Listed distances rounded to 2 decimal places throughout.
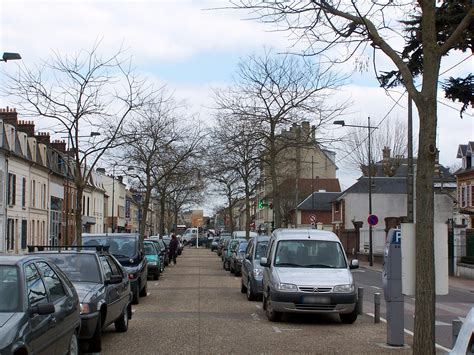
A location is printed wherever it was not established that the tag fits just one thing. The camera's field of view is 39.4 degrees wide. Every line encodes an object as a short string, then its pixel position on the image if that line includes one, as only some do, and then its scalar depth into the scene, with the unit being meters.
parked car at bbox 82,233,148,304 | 16.54
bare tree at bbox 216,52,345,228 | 29.48
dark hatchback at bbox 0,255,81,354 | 5.96
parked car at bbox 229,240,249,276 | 27.57
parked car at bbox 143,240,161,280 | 25.47
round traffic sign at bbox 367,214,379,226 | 36.03
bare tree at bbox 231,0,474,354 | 7.02
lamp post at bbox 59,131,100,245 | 50.12
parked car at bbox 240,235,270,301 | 16.96
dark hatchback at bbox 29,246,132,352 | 9.21
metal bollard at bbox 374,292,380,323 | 12.81
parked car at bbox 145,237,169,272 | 29.17
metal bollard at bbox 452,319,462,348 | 7.67
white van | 96.00
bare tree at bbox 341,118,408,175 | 63.19
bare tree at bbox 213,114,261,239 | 30.58
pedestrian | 38.53
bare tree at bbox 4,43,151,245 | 21.42
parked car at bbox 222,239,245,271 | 31.70
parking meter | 10.27
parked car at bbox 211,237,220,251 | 67.36
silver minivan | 12.55
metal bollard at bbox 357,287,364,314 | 13.58
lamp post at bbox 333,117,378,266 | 37.07
